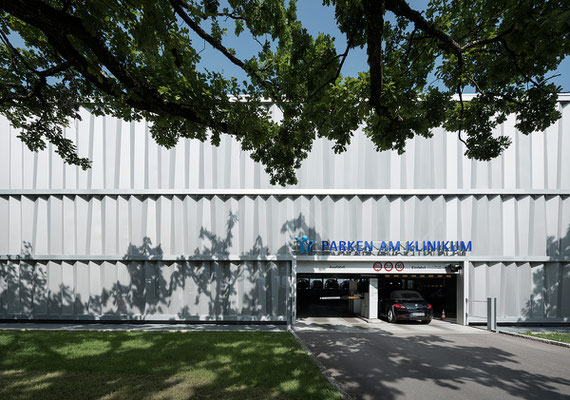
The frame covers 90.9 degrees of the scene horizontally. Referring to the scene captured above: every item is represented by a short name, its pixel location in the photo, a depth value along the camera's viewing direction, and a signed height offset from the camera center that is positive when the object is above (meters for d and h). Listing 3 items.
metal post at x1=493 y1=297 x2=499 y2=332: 11.92 -4.77
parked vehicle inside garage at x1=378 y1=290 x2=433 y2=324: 13.09 -4.98
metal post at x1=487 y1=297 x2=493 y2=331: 12.02 -4.77
